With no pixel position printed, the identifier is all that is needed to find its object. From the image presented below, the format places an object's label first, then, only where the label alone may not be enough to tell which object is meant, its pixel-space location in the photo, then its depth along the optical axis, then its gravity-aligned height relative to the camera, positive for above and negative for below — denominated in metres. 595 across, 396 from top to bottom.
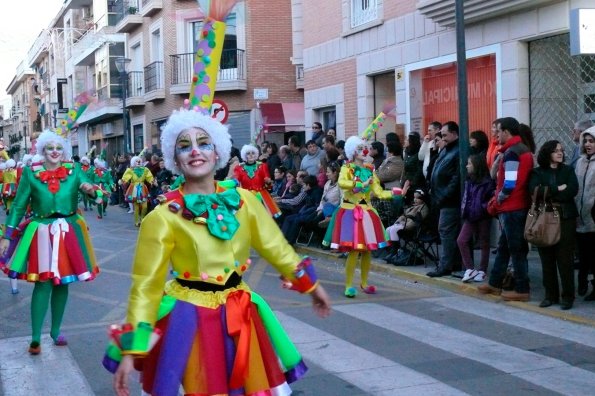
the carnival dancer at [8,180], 22.66 -0.18
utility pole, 10.74 +0.90
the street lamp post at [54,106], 45.15 +4.02
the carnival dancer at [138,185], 21.31 -0.37
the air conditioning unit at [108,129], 42.66 +2.12
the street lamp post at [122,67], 26.56 +3.22
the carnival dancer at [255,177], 14.45 -0.17
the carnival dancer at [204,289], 4.04 -0.60
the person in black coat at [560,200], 8.82 -0.42
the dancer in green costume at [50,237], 7.63 -0.58
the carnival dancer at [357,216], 10.02 -0.61
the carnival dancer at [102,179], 20.80 -0.25
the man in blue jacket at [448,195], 10.87 -0.42
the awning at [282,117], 26.81 +1.58
